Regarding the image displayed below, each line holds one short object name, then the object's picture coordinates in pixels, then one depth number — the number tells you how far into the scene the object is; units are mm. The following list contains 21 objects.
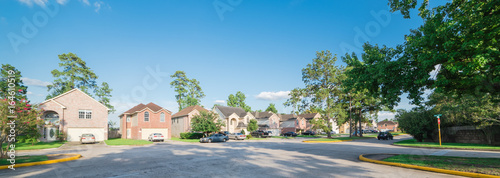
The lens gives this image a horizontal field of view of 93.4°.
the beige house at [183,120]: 50812
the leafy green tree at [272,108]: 112862
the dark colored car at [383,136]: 38094
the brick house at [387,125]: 117675
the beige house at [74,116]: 32594
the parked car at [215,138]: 32944
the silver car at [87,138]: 29391
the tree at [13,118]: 12477
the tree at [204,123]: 38469
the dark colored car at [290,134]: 54406
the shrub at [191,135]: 42500
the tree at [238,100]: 92062
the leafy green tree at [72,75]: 50691
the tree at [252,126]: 50844
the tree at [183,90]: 72562
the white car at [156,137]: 35800
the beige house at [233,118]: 57156
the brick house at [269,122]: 64688
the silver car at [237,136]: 39469
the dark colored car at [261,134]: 47719
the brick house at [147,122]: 43031
